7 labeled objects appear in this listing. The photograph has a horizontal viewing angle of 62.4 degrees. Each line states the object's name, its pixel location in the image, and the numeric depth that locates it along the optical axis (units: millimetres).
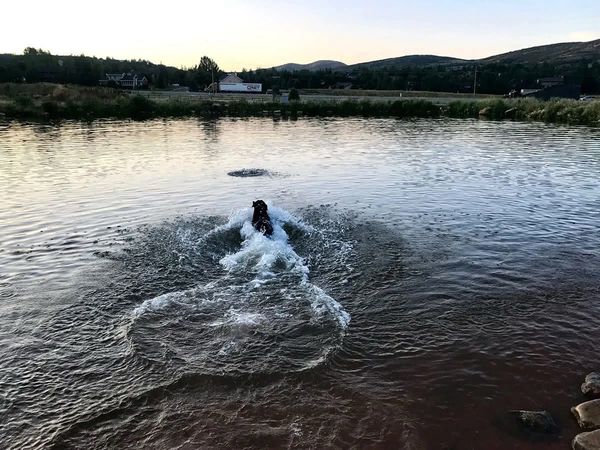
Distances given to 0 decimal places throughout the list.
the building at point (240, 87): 154250
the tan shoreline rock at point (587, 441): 7173
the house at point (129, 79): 170912
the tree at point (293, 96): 97212
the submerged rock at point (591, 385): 8633
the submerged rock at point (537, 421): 7730
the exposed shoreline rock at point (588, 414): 7764
